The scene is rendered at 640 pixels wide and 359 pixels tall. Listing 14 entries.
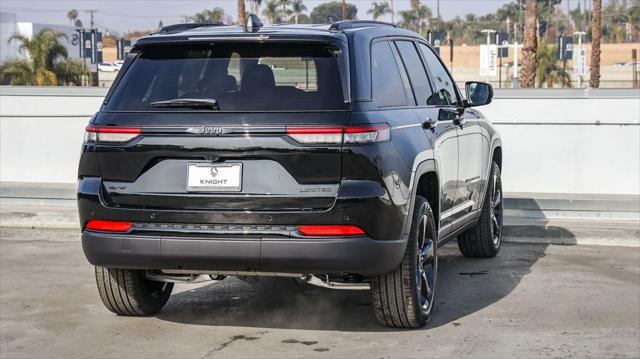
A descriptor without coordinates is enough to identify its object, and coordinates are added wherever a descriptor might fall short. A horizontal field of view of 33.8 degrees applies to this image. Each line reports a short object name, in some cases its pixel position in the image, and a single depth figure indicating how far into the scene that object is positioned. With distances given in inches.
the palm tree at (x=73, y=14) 7859.3
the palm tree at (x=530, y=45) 1323.8
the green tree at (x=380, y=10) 7165.4
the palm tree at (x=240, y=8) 2255.9
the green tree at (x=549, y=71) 2084.2
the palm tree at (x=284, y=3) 5708.2
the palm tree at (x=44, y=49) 1984.5
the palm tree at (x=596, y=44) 2097.7
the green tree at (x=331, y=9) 6939.0
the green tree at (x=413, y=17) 6981.3
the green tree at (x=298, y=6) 5955.2
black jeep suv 221.1
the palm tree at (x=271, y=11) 5871.1
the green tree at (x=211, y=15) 5728.3
